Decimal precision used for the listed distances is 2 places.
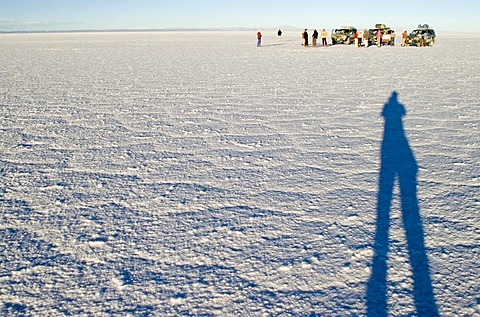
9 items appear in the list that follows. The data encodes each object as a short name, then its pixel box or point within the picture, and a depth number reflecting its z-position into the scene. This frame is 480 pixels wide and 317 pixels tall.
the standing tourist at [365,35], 22.31
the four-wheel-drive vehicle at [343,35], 25.06
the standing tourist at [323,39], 24.76
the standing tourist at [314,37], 22.18
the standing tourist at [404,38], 23.36
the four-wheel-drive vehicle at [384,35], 23.84
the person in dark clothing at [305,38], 22.72
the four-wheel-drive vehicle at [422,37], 22.97
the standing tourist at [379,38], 22.81
